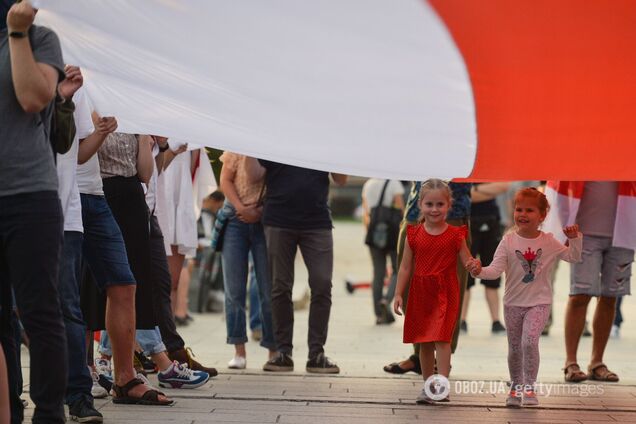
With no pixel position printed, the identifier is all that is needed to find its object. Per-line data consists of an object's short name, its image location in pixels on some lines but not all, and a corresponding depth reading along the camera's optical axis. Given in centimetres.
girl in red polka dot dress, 1372
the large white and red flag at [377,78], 1068
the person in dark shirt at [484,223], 2195
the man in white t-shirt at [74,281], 1139
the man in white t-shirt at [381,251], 2622
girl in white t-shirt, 1327
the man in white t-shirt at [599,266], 1570
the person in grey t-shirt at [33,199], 905
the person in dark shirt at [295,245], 1669
